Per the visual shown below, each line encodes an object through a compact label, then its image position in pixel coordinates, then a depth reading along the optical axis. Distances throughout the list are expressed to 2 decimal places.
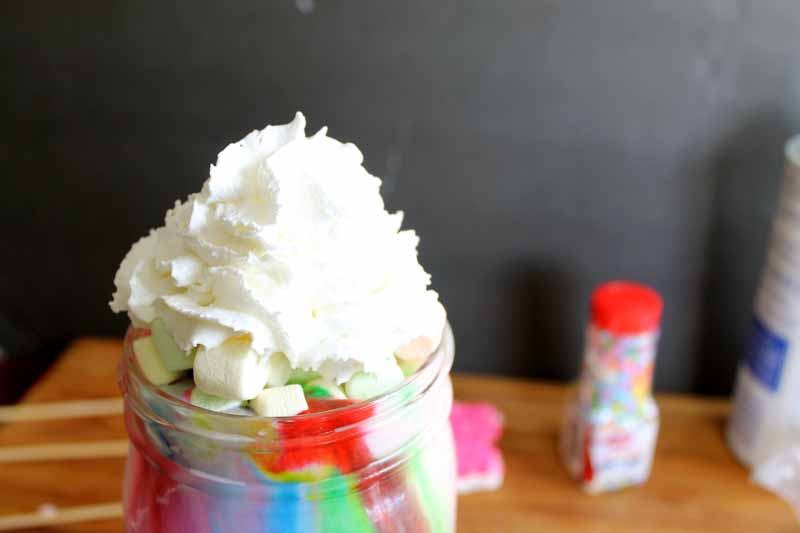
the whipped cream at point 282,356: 0.36
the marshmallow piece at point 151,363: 0.39
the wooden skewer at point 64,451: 0.69
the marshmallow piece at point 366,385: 0.38
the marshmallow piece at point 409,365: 0.40
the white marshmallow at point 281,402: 0.36
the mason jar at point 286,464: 0.36
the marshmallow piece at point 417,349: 0.40
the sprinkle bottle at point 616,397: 0.65
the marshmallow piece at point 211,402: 0.36
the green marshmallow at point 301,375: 0.38
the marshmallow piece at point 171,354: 0.38
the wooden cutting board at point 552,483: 0.64
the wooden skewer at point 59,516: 0.62
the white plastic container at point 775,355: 0.62
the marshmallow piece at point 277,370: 0.38
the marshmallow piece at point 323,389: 0.38
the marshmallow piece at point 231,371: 0.36
